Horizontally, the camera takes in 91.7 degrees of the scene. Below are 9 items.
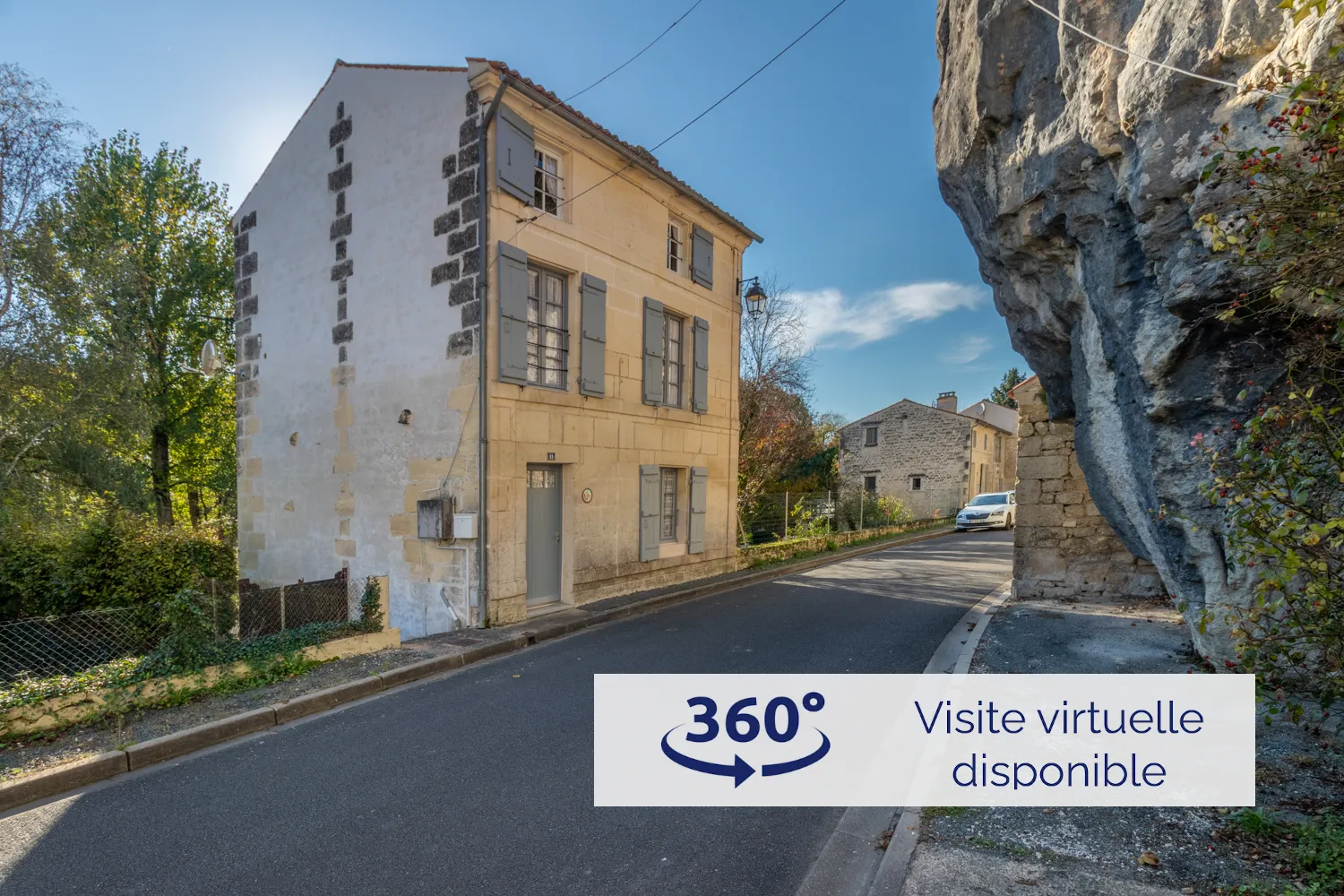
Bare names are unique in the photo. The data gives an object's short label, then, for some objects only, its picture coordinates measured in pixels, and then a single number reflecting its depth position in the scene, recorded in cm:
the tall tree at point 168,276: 1459
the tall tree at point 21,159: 1006
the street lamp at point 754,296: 1198
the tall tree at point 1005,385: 5331
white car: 2294
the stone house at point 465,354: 796
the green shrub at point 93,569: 747
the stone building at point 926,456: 2853
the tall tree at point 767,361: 1802
